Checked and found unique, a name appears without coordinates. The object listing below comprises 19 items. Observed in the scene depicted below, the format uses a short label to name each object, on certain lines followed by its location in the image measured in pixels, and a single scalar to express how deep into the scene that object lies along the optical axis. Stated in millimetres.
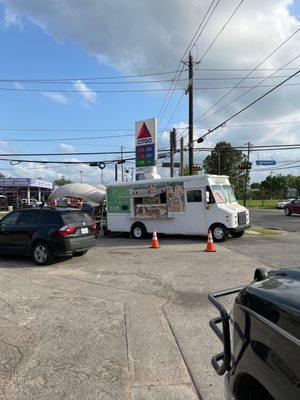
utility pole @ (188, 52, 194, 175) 27189
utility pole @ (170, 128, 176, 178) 37406
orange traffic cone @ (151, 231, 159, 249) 16483
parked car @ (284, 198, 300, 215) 37234
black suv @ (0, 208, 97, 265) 12633
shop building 69375
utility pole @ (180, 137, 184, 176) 34419
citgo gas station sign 28875
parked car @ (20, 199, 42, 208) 59416
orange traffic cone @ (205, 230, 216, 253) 14902
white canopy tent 29422
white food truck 18172
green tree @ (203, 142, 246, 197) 102875
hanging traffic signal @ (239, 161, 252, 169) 44875
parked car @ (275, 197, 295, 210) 56959
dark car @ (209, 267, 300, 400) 2082
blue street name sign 56781
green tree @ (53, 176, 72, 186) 150625
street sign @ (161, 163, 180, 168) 41006
